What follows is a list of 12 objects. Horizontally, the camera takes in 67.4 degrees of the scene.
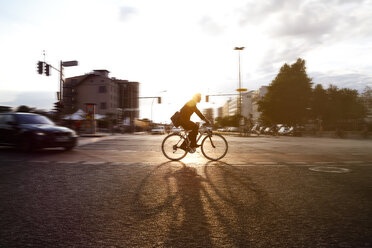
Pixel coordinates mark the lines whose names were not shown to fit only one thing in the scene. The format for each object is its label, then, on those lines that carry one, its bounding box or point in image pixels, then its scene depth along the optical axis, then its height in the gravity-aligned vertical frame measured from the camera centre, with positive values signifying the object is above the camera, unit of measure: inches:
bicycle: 313.1 -23.0
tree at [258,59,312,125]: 1857.8 +190.1
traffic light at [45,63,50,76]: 932.6 +187.6
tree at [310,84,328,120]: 2054.6 +149.2
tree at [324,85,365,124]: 2117.4 +152.2
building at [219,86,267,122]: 4618.4 +425.2
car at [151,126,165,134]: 2055.9 -41.2
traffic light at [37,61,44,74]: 927.8 +195.6
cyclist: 310.8 +7.1
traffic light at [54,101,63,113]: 898.6 +63.2
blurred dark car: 381.1 -10.4
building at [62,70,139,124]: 2824.8 +353.0
